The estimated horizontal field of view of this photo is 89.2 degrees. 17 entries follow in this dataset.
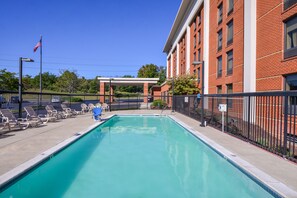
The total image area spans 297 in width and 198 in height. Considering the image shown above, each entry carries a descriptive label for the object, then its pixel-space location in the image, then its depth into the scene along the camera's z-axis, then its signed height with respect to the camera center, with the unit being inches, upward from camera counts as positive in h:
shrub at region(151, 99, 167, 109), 788.3 -27.9
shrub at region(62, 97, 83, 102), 1381.5 -9.2
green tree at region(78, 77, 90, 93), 1894.6 +155.9
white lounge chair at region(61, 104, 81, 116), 474.2 -42.1
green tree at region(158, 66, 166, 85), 2242.6 +489.6
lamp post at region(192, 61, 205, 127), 328.6 -30.5
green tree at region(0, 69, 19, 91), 677.7 +77.3
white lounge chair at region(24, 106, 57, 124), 325.8 -39.7
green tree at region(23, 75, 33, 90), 1224.2 +117.2
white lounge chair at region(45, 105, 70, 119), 408.8 -41.6
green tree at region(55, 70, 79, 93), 1729.3 +184.9
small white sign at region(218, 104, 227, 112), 271.3 -15.6
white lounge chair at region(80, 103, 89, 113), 581.6 -40.4
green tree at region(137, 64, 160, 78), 2320.1 +429.3
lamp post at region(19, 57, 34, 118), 307.2 +52.8
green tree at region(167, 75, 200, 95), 670.7 +63.1
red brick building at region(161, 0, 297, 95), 311.3 +155.9
